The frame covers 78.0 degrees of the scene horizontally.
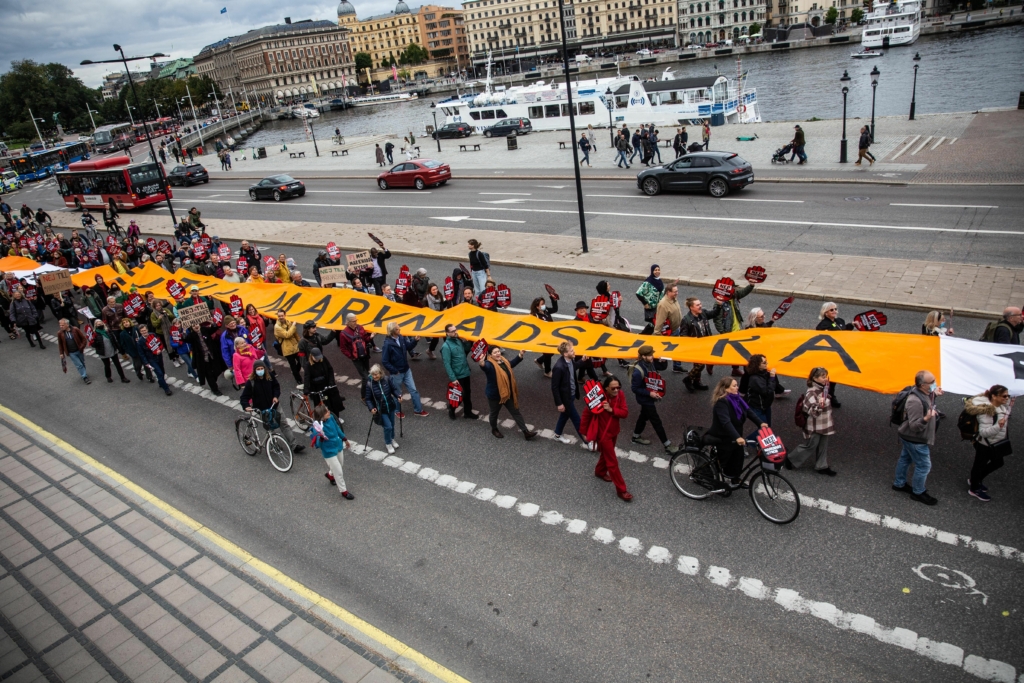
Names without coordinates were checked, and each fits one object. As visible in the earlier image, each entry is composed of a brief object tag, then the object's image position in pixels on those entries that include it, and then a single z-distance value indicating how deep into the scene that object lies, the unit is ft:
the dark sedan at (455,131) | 184.96
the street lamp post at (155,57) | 85.07
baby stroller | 97.40
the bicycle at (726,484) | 25.53
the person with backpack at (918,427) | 24.41
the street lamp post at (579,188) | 59.93
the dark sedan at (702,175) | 81.97
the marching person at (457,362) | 35.68
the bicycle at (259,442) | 33.73
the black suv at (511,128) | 175.09
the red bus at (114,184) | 128.88
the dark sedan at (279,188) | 122.11
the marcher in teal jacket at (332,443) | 29.14
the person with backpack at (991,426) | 23.91
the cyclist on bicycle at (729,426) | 26.02
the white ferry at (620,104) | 148.77
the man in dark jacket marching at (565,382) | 31.83
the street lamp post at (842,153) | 92.43
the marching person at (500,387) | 33.04
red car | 115.14
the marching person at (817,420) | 26.55
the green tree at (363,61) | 638.94
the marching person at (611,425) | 27.63
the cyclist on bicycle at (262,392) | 34.73
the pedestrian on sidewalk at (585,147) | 119.34
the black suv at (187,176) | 163.43
